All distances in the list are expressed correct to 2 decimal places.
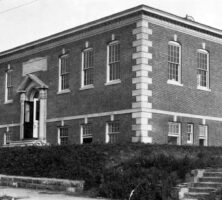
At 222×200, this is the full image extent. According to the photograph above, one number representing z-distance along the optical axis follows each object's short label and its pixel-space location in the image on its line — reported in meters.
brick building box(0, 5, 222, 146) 26.23
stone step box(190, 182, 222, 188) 17.33
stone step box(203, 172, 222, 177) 18.25
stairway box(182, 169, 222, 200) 16.86
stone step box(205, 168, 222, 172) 18.76
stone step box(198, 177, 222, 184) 17.77
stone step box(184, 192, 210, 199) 16.73
